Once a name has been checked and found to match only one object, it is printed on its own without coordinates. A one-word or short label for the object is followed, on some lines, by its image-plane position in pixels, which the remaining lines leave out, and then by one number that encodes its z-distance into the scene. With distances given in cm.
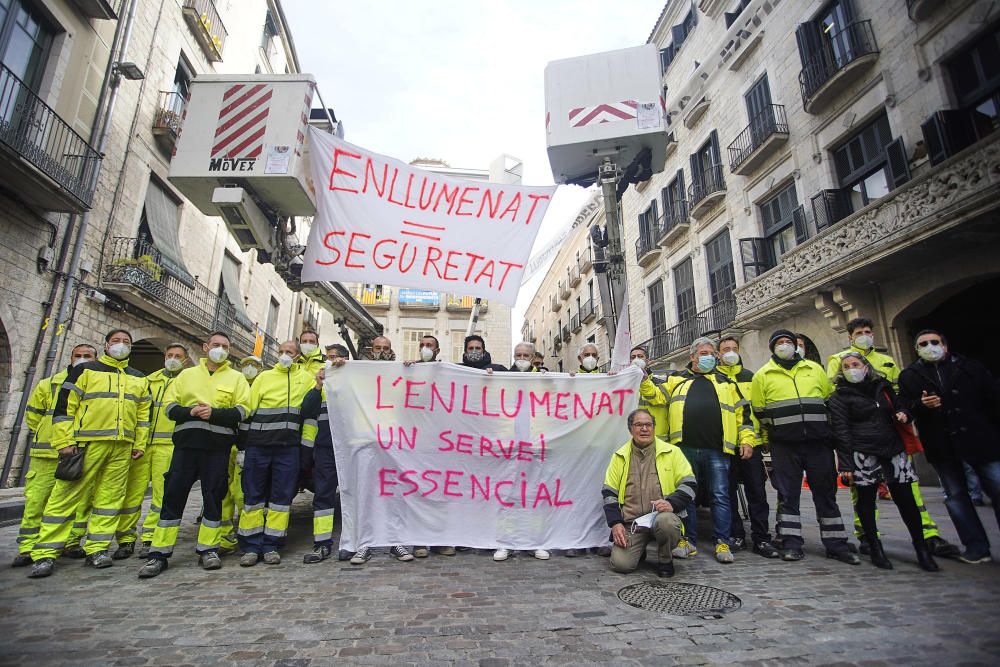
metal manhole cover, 296
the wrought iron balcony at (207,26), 1286
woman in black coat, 389
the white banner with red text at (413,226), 472
